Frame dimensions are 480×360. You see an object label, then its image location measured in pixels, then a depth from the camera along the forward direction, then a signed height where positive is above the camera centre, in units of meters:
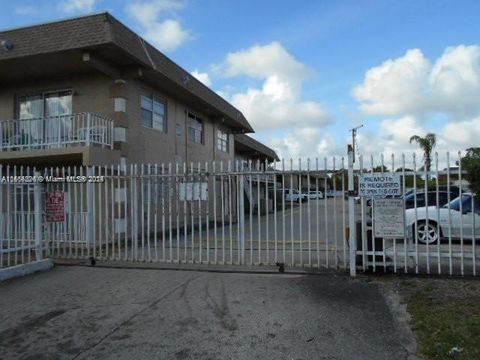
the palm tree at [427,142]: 39.89 +4.79
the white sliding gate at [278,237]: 7.55 -0.68
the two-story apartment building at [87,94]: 12.15 +3.61
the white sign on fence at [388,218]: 7.43 -0.42
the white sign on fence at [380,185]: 7.41 +0.16
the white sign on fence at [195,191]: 9.12 +0.14
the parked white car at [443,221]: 10.66 -0.75
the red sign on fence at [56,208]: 9.36 -0.16
